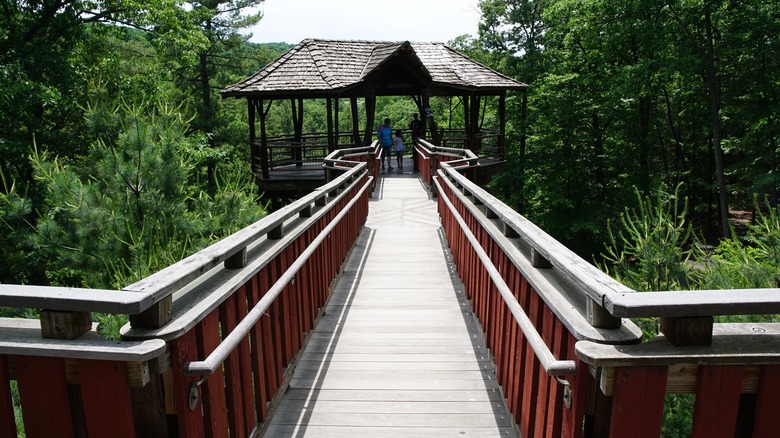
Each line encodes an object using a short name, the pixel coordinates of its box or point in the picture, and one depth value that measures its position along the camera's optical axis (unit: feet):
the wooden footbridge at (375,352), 7.07
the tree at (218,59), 112.88
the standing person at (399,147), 68.90
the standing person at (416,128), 71.00
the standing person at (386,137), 65.04
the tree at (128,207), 28.91
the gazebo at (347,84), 59.67
